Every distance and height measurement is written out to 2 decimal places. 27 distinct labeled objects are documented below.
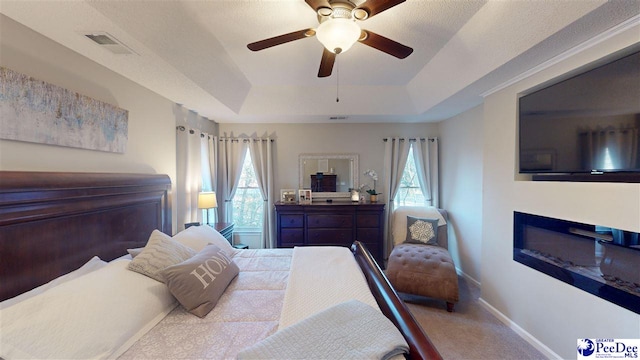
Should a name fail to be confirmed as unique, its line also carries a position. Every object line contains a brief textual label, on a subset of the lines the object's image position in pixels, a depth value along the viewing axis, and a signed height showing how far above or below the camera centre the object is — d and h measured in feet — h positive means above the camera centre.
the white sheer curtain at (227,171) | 12.83 +0.40
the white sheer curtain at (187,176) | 9.24 +0.10
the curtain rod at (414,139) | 12.89 +2.13
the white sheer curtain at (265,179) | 12.75 -0.06
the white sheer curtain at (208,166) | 11.08 +0.60
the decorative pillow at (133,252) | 5.42 -1.73
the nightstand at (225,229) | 9.95 -2.23
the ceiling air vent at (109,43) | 4.77 +2.99
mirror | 13.12 +0.21
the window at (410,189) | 13.14 -0.68
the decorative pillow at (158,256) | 4.63 -1.69
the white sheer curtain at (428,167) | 12.80 +0.55
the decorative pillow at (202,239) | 6.37 -1.76
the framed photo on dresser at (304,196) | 12.60 -1.01
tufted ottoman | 8.07 -3.54
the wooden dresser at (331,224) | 11.68 -2.38
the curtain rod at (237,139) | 12.86 +2.18
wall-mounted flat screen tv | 4.57 +1.26
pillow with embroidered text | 4.38 -2.09
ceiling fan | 4.23 +3.06
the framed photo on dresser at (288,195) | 12.78 -0.96
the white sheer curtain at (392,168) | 12.87 +0.51
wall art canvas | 3.88 +1.28
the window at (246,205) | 13.14 -1.54
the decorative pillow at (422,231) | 10.61 -2.53
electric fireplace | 4.69 -1.94
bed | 3.64 -1.23
